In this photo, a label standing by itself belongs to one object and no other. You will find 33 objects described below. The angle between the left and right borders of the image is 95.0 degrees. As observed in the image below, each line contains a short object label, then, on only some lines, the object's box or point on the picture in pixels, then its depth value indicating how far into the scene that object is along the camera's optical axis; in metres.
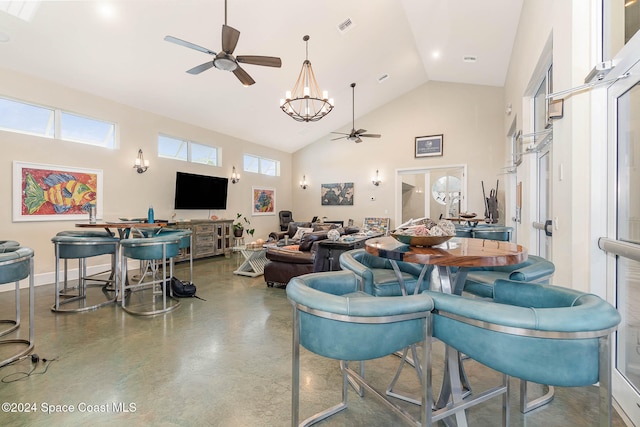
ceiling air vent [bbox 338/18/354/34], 5.09
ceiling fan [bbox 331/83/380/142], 6.89
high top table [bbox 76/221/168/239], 3.49
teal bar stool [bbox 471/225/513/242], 3.80
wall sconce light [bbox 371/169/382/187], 8.88
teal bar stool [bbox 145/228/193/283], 3.83
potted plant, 7.53
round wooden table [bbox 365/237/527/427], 1.41
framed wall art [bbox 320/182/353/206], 9.35
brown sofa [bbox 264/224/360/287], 4.29
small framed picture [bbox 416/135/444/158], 8.08
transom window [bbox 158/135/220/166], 6.43
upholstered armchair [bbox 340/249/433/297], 1.82
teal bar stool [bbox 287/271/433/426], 1.17
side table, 5.33
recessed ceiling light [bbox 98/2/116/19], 3.69
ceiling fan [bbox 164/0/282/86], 3.05
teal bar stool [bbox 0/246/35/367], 2.11
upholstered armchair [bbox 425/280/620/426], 0.95
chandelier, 4.80
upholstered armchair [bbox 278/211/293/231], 9.56
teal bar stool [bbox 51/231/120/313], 3.36
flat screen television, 6.52
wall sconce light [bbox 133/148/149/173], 5.75
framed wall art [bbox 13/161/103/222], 4.34
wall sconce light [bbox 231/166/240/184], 7.98
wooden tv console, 6.34
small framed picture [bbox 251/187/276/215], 8.72
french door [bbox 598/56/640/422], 1.64
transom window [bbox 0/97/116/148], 4.28
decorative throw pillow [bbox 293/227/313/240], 6.87
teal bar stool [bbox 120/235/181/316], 3.29
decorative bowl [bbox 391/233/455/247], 1.64
